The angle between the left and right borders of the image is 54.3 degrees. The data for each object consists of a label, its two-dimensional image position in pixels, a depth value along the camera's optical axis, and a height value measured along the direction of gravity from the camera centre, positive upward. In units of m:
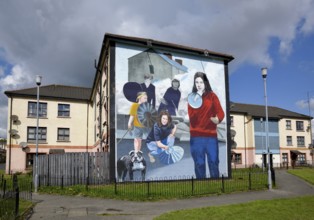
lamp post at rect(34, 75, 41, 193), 18.55 -1.37
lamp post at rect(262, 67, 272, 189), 19.06 +3.24
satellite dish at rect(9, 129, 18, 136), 34.66 +1.41
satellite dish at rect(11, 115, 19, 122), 35.00 +3.01
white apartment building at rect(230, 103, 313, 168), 46.88 +0.78
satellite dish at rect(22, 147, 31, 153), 34.88 -0.54
